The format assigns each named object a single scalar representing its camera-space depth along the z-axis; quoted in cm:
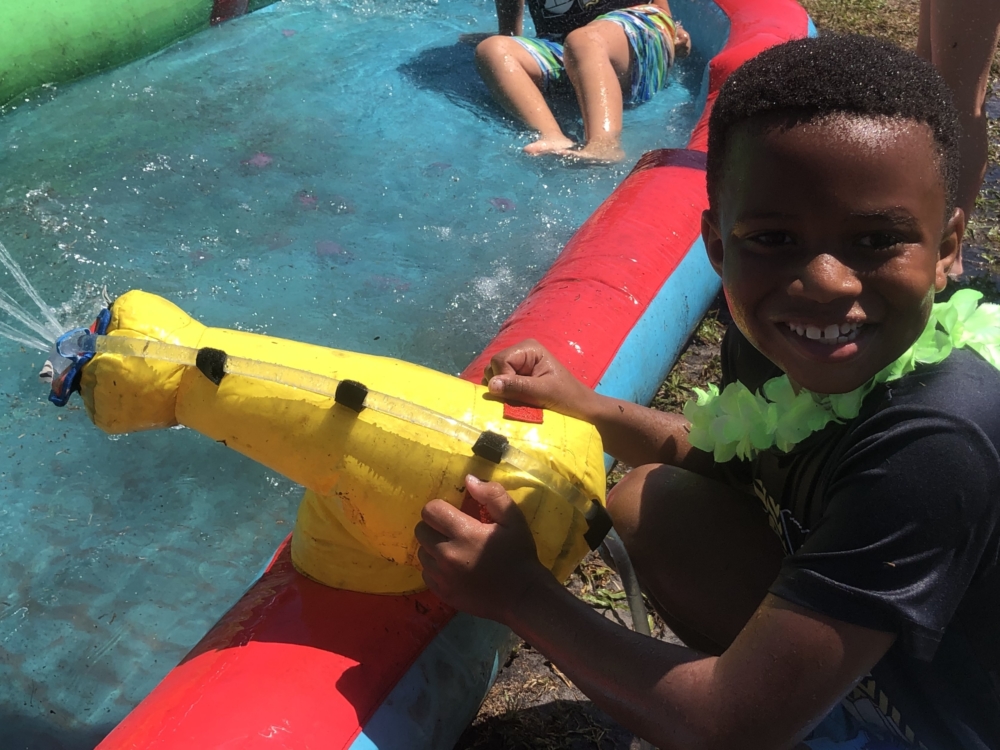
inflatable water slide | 151
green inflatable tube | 423
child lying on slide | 429
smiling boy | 123
